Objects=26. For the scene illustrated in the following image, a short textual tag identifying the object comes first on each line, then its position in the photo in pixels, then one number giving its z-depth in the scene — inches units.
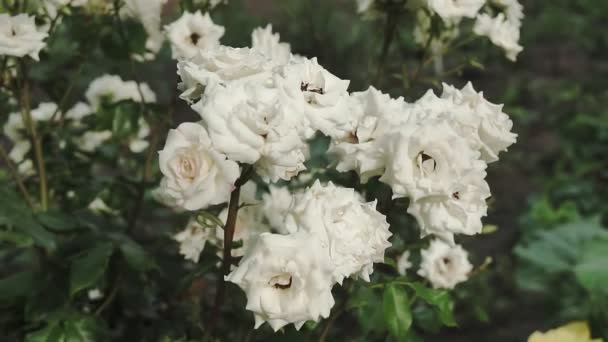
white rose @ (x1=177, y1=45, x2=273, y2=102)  42.2
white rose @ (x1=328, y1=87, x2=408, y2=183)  43.6
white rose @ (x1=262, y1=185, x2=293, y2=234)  51.6
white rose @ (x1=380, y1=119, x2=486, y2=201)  42.3
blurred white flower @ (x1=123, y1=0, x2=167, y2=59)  51.3
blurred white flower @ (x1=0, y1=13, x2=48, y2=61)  47.5
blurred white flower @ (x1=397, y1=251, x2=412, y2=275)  51.6
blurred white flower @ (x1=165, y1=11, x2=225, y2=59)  50.9
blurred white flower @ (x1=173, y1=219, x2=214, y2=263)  49.7
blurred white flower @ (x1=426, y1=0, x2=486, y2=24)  50.9
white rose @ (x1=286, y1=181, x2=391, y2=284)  42.1
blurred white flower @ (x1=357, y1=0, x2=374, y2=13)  54.2
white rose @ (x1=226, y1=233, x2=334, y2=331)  40.8
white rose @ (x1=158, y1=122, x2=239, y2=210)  41.4
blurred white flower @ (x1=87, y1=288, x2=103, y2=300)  54.7
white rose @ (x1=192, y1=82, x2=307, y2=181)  40.5
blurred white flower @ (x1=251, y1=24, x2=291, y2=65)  50.9
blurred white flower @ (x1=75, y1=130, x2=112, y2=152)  59.6
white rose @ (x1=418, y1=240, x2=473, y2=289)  52.1
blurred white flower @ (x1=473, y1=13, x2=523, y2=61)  54.2
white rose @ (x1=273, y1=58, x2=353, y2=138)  41.6
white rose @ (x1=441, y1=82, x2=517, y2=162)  44.5
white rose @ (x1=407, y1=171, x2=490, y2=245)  43.5
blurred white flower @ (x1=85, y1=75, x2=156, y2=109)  57.4
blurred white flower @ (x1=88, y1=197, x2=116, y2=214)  58.1
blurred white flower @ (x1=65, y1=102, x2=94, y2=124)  58.5
